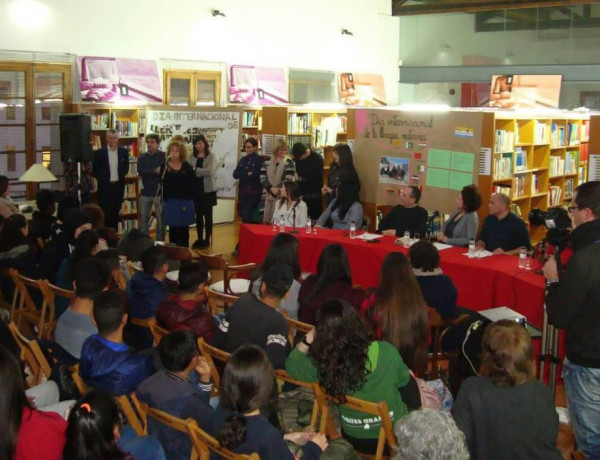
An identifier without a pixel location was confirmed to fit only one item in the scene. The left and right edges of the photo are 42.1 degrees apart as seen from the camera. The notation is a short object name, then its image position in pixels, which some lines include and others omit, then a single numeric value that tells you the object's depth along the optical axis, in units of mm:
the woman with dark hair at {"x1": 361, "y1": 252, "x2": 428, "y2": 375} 4359
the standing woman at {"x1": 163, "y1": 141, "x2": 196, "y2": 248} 9969
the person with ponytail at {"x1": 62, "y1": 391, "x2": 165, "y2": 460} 2705
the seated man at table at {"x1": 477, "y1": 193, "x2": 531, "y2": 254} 7359
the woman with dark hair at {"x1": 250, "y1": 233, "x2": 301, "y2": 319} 5723
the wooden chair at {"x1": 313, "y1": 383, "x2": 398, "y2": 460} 3447
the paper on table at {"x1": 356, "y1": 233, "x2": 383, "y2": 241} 7957
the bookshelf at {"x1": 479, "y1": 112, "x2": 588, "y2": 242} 10203
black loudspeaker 10281
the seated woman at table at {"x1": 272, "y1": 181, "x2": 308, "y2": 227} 8594
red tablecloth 6250
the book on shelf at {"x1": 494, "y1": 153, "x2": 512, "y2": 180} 10034
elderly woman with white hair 2670
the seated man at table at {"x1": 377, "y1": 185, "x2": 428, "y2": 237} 8242
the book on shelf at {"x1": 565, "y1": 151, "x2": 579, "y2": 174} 12047
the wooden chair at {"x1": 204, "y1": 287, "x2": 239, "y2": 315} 5812
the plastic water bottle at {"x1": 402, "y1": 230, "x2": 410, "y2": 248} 7617
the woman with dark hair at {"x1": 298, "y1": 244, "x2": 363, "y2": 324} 5070
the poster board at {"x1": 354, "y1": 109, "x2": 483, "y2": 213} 8977
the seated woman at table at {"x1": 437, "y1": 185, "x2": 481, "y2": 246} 7836
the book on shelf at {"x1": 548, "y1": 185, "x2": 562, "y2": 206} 11617
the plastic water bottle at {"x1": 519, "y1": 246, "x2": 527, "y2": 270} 6644
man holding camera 3723
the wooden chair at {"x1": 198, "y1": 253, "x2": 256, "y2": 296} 6836
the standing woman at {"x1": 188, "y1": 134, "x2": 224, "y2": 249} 10496
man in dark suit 10953
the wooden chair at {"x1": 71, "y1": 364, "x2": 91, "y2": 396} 3846
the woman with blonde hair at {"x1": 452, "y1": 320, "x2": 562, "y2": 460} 3166
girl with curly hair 3635
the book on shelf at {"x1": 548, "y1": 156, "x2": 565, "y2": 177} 11562
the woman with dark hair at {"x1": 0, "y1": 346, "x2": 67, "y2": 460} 2717
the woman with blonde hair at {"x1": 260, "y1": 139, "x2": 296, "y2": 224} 10095
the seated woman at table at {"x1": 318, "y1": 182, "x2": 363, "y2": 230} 8789
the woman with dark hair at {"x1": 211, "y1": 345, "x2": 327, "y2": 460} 2975
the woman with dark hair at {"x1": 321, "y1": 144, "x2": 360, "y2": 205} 9523
